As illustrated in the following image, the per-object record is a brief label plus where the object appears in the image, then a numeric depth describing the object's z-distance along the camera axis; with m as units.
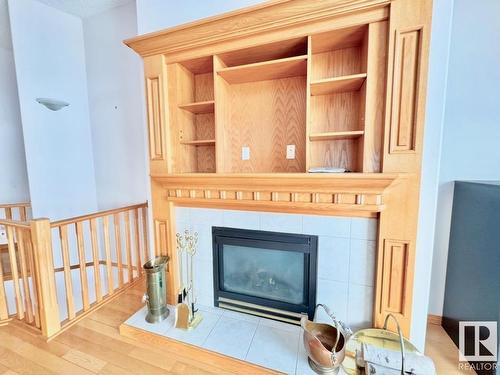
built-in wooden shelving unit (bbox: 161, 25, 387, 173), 1.47
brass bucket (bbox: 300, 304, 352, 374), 1.29
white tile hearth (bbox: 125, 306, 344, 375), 1.46
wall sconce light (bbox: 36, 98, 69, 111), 2.40
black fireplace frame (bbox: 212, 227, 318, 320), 1.66
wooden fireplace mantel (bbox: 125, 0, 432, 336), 1.31
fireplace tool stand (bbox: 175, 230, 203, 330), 1.75
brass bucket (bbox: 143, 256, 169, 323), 1.80
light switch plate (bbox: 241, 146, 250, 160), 1.88
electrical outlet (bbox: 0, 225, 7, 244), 3.04
